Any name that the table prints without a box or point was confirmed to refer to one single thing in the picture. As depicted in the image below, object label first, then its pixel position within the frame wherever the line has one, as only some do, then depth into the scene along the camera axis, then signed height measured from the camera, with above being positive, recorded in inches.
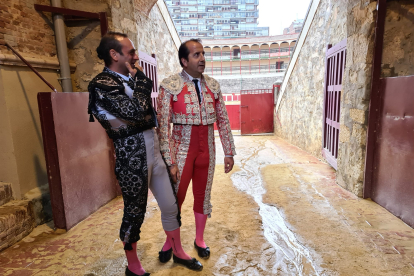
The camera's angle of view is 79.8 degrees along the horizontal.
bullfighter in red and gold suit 71.6 -6.8
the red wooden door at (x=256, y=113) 377.4 -19.8
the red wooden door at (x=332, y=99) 157.9 -1.1
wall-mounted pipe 118.1 +27.7
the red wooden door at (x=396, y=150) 94.7 -22.6
